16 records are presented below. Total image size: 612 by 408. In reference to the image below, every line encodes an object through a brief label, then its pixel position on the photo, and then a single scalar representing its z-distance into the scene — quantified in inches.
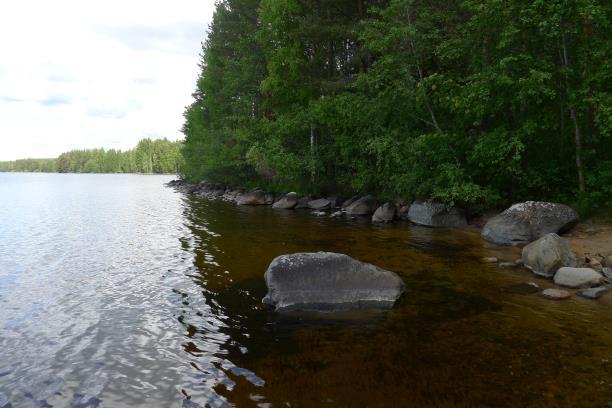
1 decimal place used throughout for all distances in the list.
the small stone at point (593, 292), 391.9
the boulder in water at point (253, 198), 1400.1
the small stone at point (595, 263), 470.5
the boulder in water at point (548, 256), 467.5
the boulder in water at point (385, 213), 933.2
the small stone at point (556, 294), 393.7
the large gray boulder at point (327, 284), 380.2
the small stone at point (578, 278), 424.8
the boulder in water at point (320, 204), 1202.6
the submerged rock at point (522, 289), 414.9
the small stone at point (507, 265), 513.5
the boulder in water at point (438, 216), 832.3
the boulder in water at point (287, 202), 1250.0
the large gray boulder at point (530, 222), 620.4
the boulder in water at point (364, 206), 1052.5
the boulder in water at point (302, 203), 1258.9
